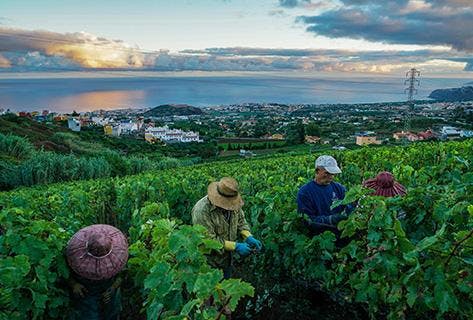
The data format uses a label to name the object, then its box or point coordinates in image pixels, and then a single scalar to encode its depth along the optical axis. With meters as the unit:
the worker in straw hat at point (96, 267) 3.43
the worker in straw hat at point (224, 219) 4.12
